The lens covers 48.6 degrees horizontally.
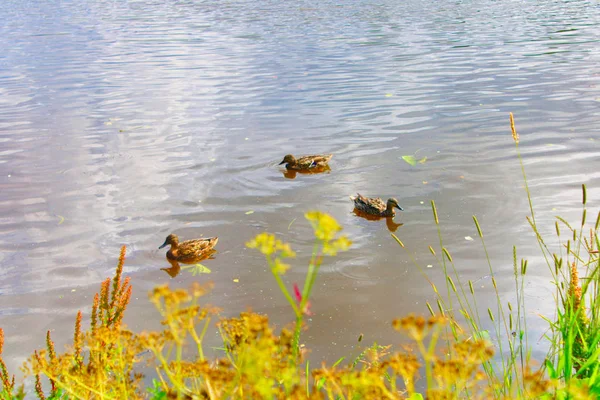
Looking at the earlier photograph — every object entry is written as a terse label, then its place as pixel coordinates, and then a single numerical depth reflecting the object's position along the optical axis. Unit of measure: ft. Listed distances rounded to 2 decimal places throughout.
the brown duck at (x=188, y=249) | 22.15
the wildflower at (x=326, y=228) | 5.34
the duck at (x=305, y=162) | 30.50
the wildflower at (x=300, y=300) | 5.43
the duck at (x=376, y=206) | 25.13
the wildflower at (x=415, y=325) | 5.70
